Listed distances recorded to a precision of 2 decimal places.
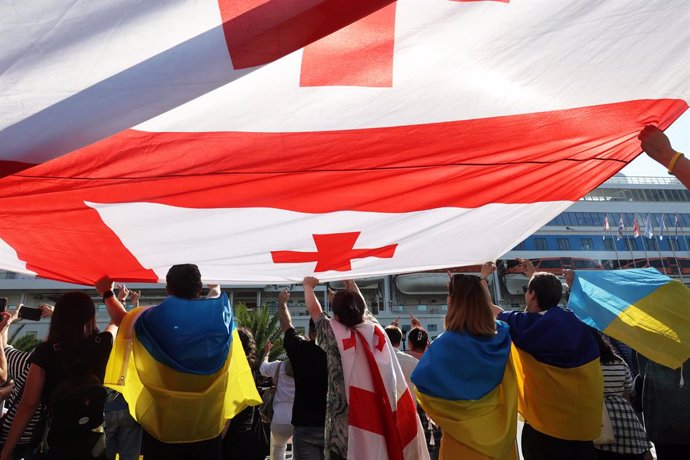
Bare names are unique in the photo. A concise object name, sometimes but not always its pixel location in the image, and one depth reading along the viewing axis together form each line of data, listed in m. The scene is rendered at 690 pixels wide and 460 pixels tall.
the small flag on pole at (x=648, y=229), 36.52
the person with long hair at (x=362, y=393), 2.76
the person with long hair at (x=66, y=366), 2.26
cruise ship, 42.19
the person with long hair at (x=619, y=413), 3.19
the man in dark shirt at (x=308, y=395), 3.48
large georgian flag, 1.41
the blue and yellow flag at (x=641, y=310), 3.18
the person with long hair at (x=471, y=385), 2.62
